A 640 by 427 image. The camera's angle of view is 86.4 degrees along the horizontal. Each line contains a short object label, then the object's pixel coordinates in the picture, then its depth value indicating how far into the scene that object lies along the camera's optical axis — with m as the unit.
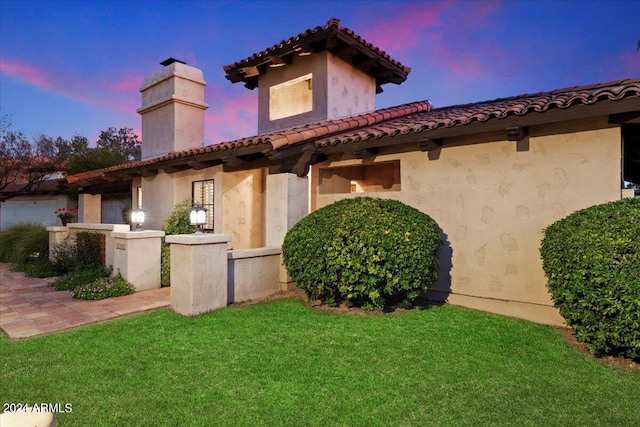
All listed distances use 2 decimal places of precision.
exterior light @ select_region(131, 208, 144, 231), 9.34
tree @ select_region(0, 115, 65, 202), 20.12
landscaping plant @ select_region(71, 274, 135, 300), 7.53
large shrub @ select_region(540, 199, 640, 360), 4.04
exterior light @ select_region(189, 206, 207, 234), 6.79
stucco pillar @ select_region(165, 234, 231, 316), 6.19
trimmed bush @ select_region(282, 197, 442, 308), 5.86
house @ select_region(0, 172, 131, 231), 17.22
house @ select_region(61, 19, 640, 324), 5.67
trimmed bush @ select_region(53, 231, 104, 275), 9.77
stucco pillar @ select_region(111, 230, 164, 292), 8.27
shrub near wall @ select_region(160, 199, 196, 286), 10.93
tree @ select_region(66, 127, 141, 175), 19.42
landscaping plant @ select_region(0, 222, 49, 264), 12.23
